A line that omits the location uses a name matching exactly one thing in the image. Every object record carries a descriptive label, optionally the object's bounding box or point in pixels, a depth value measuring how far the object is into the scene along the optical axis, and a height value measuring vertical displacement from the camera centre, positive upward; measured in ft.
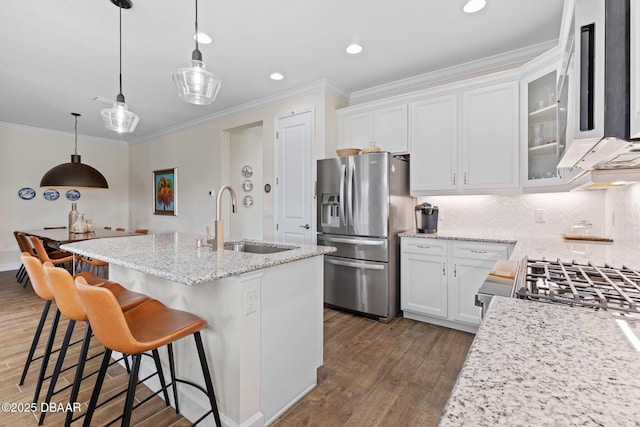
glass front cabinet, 8.30 +2.34
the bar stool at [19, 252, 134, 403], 6.21 -1.59
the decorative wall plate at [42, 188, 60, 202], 19.52 +0.99
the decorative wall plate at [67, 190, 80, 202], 20.37 +1.02
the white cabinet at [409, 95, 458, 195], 10.32 +2.36
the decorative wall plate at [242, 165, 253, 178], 18.48 +2.40
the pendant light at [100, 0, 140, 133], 8.08 +2.49
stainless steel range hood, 2.60 +1.22
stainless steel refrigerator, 10.35 -0.56
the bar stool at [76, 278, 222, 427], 4.06 -1.80
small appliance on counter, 10.73 -0.24
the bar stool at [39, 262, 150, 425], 4.88 -1.69
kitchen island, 5.01 -1.90
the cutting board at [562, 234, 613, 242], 7.86 -0.70
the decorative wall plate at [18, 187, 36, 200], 18.58 +1.04
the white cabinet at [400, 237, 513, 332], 9.30 -2.12
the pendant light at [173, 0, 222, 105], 6.36 +2.73
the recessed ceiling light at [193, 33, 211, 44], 8.90 +5.09
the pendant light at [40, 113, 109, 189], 15.06 +1.64
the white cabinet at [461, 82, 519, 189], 9.30 +2.34
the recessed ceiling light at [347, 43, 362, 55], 9.55 +5.12
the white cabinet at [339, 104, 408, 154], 11.29 +3.21
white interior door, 12.66 +1.40
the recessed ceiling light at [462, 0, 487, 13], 7.47 +5.09
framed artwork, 19.11 +1.21
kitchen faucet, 6.54 -0.48
